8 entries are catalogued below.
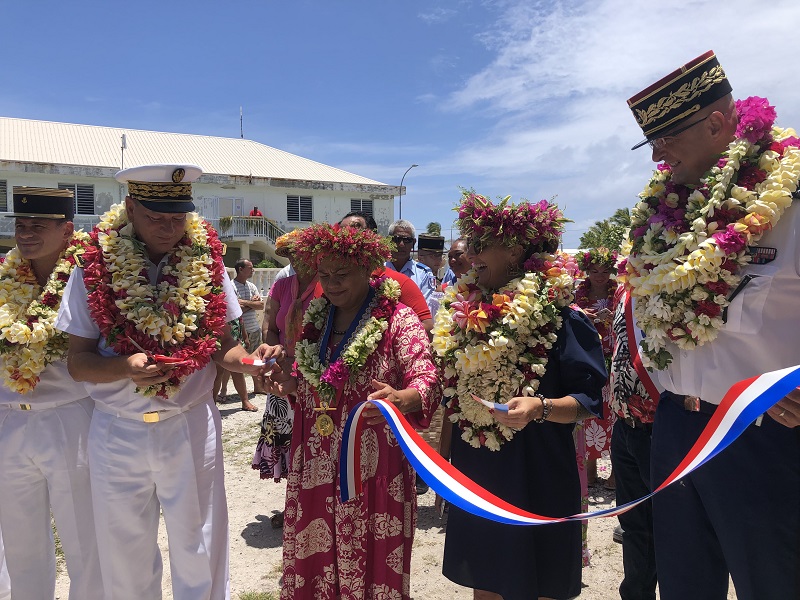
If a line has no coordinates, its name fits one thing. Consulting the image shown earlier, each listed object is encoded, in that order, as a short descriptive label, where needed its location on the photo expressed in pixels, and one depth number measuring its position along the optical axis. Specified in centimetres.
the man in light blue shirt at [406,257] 703
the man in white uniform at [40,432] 382
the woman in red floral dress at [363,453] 341
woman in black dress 305
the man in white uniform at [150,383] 342
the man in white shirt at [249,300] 1066
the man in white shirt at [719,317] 231
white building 3022
